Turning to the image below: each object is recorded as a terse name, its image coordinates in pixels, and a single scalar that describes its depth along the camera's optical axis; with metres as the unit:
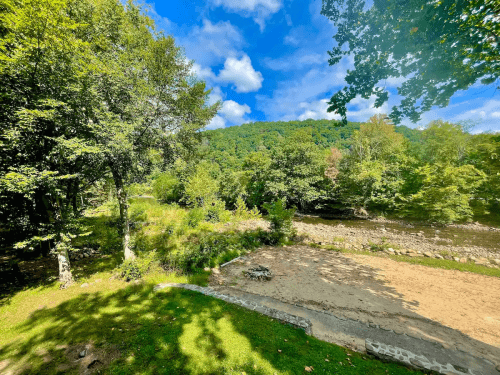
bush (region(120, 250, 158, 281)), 7.30
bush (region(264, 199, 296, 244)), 15.16
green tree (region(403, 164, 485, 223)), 16.79
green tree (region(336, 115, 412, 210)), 22.39
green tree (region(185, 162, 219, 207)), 22.08
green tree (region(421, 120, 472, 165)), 22.27
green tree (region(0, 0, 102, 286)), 4.88
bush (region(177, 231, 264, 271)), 9.47
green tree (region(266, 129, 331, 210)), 24.91
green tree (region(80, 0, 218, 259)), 6.54
